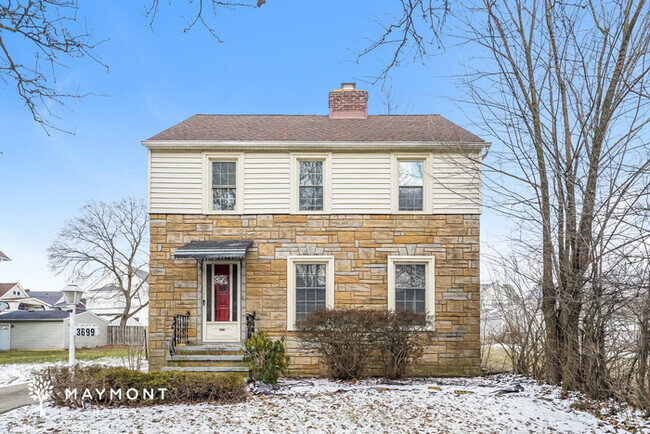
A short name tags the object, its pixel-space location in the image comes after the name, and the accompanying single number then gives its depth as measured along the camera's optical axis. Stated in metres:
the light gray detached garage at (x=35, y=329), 23.84
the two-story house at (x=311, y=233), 10.66
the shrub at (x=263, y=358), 8.63
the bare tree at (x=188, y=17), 3.62
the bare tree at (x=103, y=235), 25.69
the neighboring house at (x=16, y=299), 34.22
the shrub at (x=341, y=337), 9.42
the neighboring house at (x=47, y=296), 40.06
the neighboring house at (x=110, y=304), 32.81
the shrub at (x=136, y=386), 7.15
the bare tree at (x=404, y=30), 3.85
